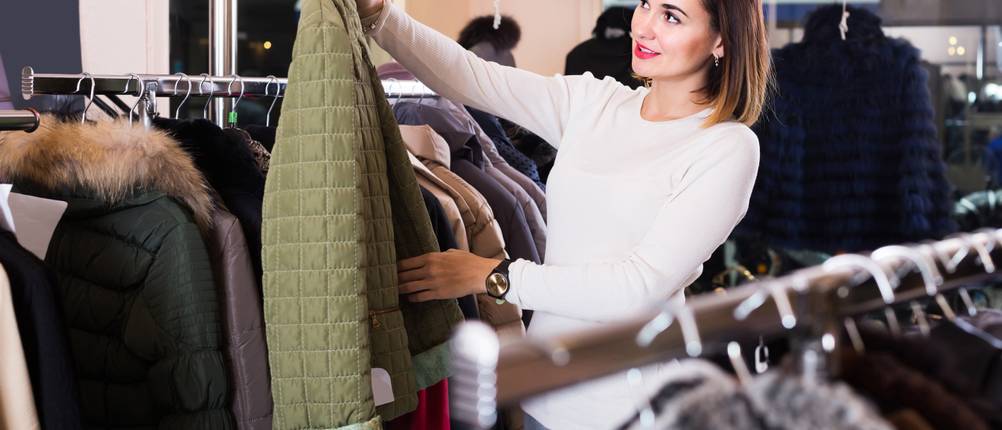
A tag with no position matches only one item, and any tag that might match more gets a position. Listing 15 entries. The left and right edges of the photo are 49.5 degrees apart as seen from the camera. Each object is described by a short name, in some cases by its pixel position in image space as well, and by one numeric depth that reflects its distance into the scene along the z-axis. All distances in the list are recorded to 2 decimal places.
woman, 1.46
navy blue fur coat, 3.29
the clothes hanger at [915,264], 0.94
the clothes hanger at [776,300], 0.81
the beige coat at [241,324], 1.62
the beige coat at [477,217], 2.16
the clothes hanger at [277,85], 2.02
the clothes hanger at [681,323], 0.78
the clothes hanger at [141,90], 1.83
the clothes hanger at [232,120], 2.17
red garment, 1.84
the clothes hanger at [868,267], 0.88
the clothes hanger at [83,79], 1.75
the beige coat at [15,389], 1.36
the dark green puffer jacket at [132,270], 1.56
